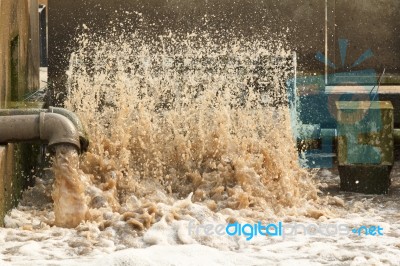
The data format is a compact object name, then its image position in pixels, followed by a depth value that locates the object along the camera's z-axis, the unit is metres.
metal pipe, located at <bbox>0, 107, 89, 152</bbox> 16.54
